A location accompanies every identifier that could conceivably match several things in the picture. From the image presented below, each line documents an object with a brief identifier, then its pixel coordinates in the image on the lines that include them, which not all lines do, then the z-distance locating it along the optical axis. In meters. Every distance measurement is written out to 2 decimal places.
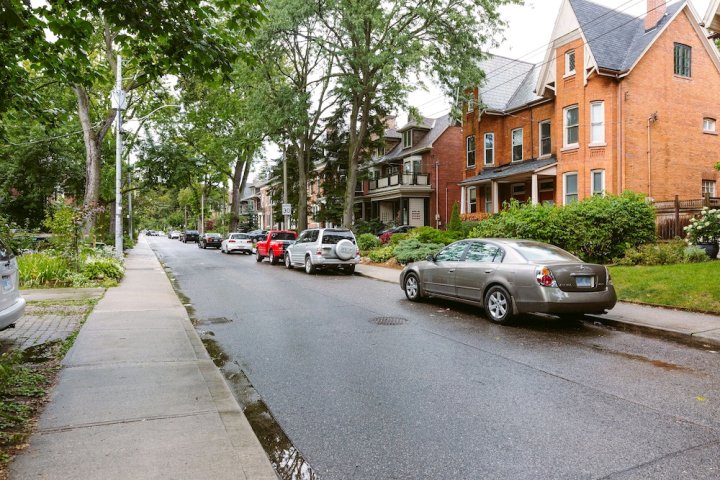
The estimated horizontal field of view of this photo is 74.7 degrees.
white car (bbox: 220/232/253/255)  33.72
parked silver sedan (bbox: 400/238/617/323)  7.66
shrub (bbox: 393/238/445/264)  18.91
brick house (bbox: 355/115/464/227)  37.22
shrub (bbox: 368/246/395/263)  21.20
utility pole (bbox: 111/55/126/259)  18.95
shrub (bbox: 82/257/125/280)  14.16
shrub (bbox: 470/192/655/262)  14.14
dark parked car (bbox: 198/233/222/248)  42.34
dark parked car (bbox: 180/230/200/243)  62.44
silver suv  17.53
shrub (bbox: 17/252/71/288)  12.81
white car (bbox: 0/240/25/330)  5.86
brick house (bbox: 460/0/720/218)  21.80
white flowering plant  13.40
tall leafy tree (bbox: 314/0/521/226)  20.66
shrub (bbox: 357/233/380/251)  24.74
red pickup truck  22.61
